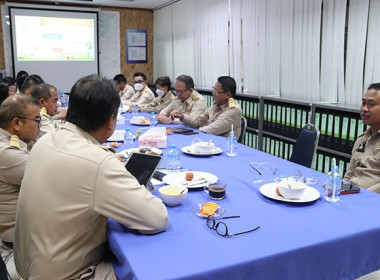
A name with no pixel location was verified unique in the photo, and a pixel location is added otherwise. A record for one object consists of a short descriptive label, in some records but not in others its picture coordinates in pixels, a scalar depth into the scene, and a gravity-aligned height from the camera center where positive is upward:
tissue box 2.66 -0.42
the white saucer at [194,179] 1.76 -0.49
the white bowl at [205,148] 2.43 -0.43
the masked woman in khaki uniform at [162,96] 5.27 -0.18
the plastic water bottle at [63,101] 5.36 -0.26
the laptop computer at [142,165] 1.66 -0.39
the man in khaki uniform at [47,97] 3.08 -0.11
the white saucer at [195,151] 2.40 -0.46
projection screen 6.85 +0.81
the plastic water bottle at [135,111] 4.49 -0.35
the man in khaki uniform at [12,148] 1.81 -0.33
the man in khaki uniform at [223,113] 3.35 -0.28
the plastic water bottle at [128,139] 2.81 -0.43
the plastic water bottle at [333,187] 1.61 -0.47
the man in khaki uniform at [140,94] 5.72 -0.16
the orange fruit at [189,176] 1.83 -0.47
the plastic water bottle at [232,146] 2.47 -0.44
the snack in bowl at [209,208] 1.43 -0.51
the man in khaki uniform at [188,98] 4.07 -0.16
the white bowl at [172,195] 1.53 -0.48
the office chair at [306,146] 2.52 -0.45
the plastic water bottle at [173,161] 2.09 -0.47
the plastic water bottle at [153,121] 3.75 -0.39
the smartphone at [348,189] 1.67 -0.50
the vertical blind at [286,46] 3.39 +0.47
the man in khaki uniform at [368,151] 2.11 -0.41
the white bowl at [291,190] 1.56 -0.46
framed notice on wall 7.79 +0.86
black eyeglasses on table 1.29 -0.53
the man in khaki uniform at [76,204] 1.21 -0.42
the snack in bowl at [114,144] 2.72 -0.46
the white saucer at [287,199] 1.56 -0.50
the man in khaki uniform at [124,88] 6.66 -0.07
